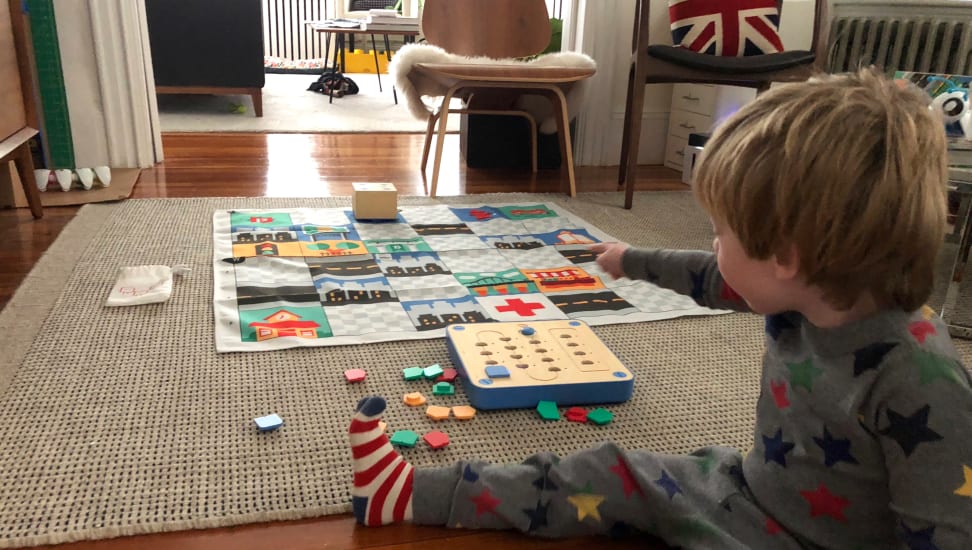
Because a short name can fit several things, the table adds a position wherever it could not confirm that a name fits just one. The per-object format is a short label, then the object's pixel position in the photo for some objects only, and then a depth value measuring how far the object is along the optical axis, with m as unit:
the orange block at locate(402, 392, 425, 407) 1.07
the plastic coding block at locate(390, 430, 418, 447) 0.96
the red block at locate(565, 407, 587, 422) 1.06
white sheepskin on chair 2.26
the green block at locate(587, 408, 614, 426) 1.05
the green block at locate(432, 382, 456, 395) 1.10
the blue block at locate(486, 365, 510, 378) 1.09
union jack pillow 2.26
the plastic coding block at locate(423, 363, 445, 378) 1.14
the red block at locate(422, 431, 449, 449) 0.96
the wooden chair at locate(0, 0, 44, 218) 1.75
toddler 0.57
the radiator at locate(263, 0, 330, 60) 6.42
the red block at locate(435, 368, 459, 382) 1.14
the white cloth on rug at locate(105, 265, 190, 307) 1.38
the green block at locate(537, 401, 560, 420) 1.05
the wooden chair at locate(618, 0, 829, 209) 2.12
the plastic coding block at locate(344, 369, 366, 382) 1.13
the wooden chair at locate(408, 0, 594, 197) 2.59
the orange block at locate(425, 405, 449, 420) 1.03
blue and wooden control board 1.08
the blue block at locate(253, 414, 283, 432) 0.98
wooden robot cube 1.96
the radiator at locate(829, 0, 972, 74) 2.40
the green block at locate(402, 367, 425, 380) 1.14
